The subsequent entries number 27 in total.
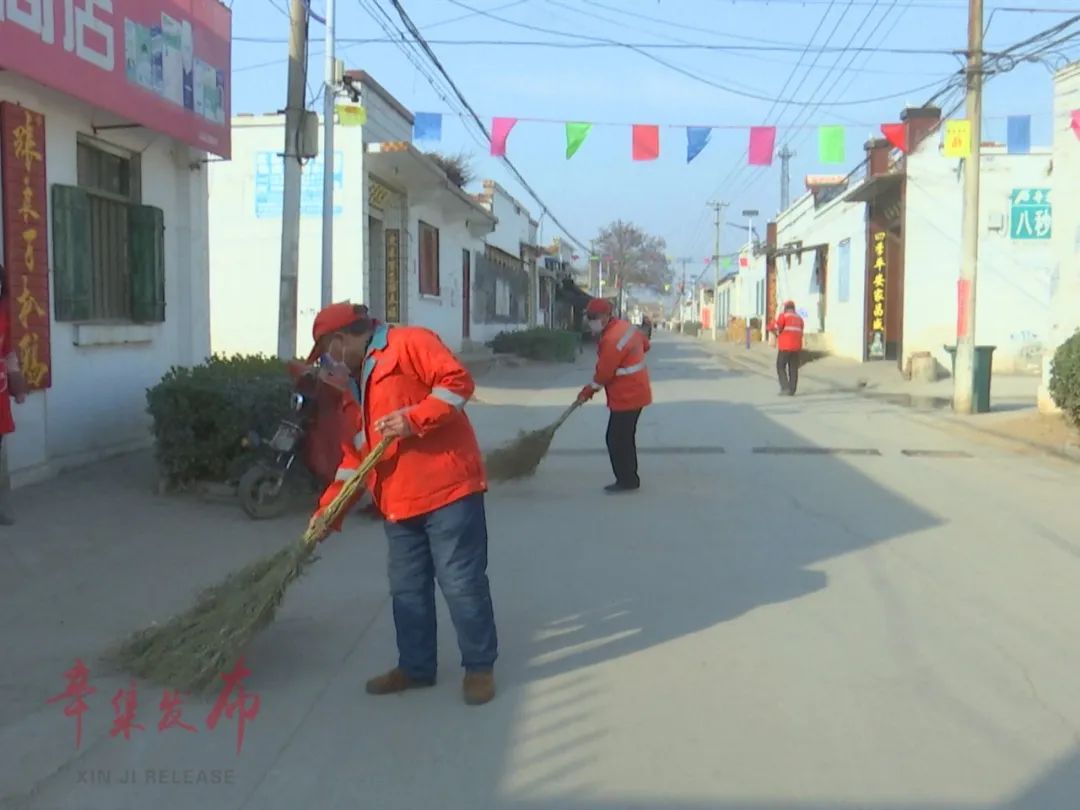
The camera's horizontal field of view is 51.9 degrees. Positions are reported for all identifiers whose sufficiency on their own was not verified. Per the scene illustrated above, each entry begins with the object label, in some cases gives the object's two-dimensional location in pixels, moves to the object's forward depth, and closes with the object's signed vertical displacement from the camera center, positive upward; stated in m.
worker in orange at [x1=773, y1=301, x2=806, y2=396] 19.48 -0.40
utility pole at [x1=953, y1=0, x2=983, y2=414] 16.20 +1.39
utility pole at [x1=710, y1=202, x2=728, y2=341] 74.16 +3.10
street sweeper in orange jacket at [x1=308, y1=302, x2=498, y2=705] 4.52 -0.69
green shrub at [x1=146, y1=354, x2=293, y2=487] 8.32 -0.75
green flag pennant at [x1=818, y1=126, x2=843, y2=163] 17.86 +2.91
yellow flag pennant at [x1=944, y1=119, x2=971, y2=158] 16.33 +2.77
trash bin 16.34 -0.75
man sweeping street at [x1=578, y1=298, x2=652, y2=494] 9.59 -0.53
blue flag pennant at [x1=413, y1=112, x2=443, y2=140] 18.08 +3.31
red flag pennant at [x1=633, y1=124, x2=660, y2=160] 17.94 +2.92
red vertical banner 8.27 +0.62
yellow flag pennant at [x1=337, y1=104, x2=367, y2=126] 14.07 +2.59
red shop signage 7.98 +2.17
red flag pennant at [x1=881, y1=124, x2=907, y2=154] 17.89 +3.10
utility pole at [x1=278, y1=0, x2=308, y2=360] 11.17 +1.42
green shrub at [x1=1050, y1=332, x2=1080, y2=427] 11.89 -0.56
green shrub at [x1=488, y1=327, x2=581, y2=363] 30.03 -0.62
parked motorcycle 7.93 -0.96
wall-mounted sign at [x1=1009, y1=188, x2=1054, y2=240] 23.95 +2.44
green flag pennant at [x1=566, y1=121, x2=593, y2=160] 17.91 +3.00
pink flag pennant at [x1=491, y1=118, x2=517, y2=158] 17.72 +3.03
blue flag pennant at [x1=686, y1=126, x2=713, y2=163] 18.06 +2.97
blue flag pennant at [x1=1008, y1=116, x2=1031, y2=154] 18.56 +3.28
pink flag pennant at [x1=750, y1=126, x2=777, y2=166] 17.88 +2.90
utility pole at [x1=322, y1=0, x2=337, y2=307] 14.29 +2.24
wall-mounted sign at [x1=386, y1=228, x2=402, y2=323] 21.98 +0.87
